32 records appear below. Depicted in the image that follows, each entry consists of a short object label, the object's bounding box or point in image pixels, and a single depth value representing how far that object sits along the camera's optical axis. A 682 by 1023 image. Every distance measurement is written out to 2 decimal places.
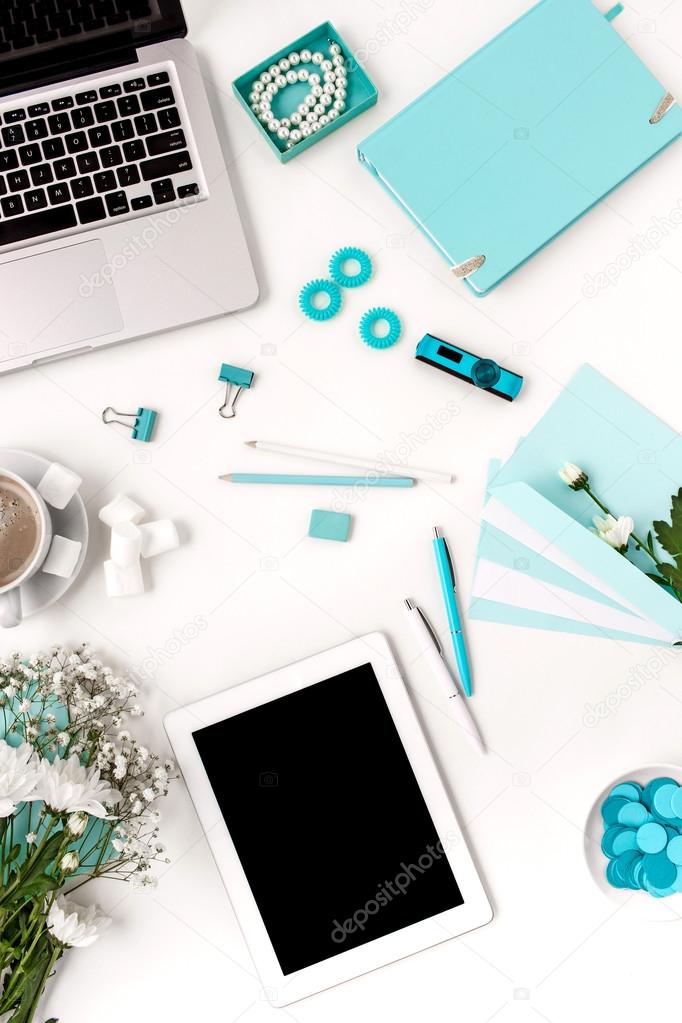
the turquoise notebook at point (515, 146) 0.93
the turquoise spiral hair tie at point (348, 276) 0.96
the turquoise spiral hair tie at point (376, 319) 0.96
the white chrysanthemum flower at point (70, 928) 0.81
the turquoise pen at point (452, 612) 0.94
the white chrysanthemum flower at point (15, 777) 0.74
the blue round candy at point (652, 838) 0.89
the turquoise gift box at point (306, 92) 0.95
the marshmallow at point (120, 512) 0.94
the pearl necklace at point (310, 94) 0.96
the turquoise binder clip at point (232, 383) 0.95
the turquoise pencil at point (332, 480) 0.95
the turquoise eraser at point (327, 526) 0.95
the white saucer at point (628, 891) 0.92
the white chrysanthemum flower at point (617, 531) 0.91
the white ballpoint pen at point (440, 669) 0.94
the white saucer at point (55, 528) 0.92
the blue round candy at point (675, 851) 0.88
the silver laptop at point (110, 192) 0.90
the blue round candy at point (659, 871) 0.88
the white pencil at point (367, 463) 0.95
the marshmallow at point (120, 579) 0.93
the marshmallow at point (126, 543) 0.92
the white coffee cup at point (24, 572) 0.86
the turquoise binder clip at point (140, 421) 0.95
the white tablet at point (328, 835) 0.91
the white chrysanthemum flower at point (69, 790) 0.76
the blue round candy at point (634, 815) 0.90
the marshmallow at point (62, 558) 0.90
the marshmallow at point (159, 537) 0.94
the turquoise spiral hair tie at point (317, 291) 0.95
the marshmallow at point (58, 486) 0.92
